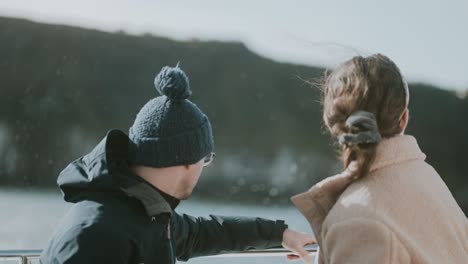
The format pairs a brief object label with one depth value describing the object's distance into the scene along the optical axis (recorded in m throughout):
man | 2.94
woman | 2.75
